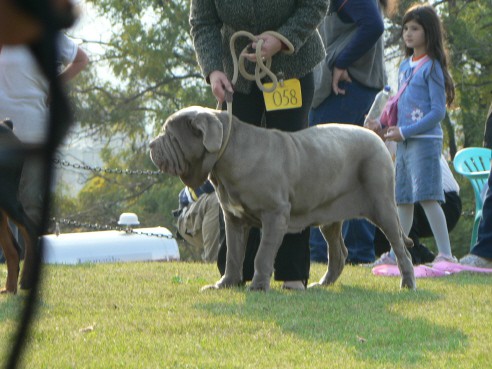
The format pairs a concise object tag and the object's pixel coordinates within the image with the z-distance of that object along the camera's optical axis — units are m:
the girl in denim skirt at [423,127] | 14.88
